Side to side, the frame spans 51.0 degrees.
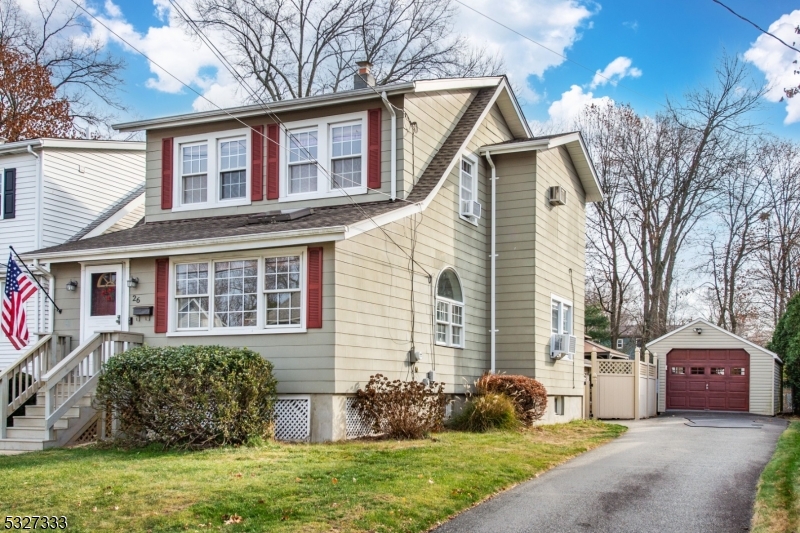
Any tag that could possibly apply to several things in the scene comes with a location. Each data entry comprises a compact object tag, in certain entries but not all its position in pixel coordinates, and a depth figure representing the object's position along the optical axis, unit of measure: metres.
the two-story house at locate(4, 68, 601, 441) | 13.68
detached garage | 28.72
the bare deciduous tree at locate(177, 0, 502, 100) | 30.89
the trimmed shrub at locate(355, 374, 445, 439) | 13.87
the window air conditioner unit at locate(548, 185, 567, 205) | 19.55
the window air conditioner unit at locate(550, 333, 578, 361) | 19.28
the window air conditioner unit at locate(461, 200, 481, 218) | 17.89
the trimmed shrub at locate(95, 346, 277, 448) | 11.99
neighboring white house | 20.11
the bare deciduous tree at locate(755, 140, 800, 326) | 36.69
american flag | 16.77
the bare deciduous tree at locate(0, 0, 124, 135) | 31.73
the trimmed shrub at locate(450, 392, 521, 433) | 15.58
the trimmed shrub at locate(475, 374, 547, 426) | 16.80
